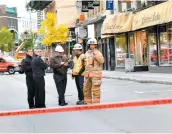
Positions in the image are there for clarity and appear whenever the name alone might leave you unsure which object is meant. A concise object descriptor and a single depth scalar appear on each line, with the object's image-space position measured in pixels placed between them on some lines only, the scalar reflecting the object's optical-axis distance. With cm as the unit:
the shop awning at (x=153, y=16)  2693
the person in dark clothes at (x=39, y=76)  1347
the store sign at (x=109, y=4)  3862
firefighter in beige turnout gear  1228
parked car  4753
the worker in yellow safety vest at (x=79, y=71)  1353
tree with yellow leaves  6262
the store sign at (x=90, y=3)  2669
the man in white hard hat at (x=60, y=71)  1424
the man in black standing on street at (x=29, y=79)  1412
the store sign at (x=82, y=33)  3456
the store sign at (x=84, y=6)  2680
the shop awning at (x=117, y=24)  3372
